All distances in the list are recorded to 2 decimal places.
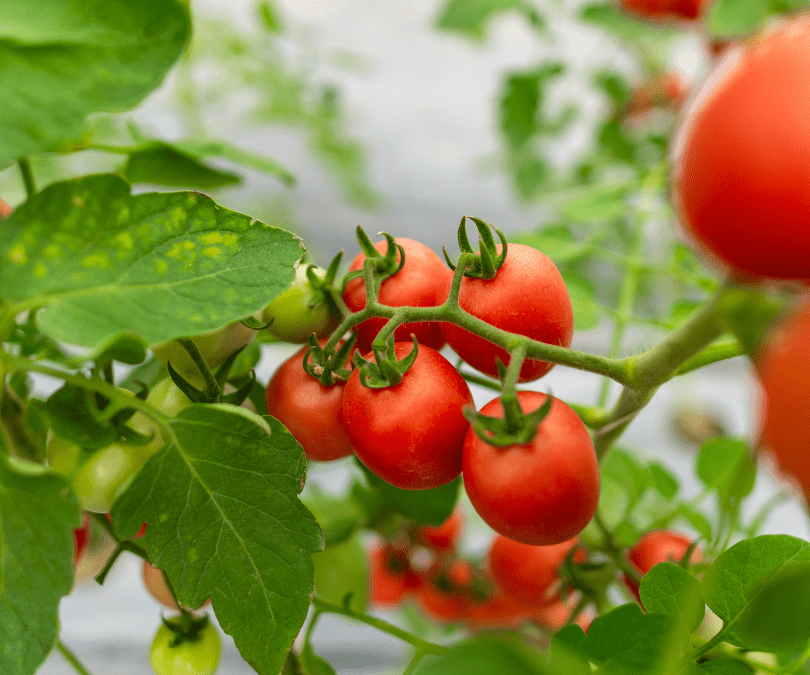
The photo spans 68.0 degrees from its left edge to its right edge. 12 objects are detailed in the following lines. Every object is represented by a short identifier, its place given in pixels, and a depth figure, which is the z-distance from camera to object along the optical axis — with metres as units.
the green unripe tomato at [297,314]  0.26
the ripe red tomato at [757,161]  0.13
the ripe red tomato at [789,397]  0.12
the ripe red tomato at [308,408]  0.26
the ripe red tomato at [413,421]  0.22
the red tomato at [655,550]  0.35
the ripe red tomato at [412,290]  0.26
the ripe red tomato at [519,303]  0.23
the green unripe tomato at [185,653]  0.29
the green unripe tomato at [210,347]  0.25
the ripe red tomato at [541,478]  0.20
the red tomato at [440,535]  0.53
